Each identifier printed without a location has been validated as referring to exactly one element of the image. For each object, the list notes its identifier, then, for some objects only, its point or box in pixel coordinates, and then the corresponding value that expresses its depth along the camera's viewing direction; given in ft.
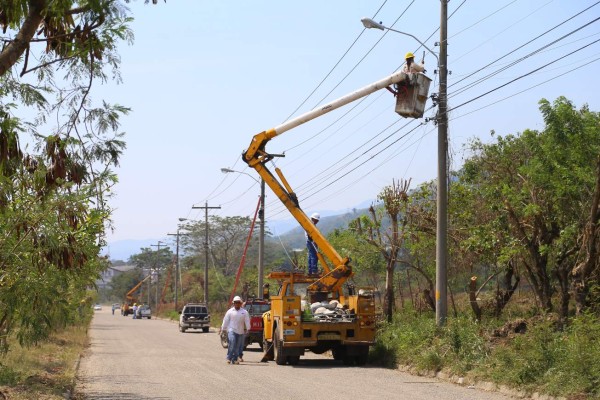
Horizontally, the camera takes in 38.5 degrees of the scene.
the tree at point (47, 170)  30.63
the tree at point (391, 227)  93.35
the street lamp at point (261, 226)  135.33
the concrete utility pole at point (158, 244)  371.53
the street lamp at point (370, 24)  66.23
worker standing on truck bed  83.87
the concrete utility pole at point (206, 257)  208.26
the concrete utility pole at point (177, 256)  293.23
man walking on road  75.87
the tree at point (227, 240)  315.78
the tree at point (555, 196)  68.23
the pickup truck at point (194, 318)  173.27
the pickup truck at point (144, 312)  311.88
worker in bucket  70.69
